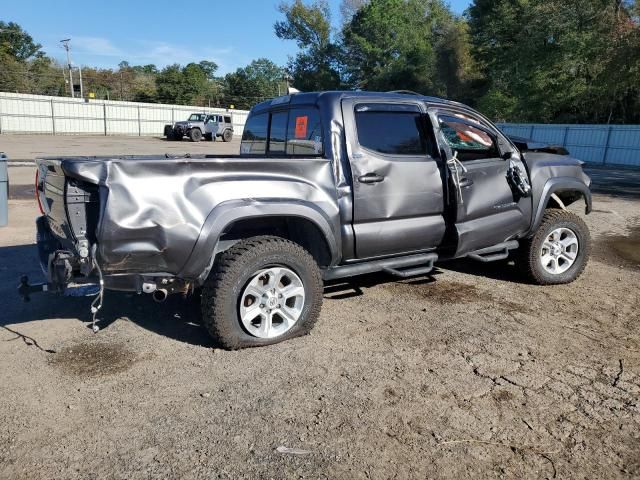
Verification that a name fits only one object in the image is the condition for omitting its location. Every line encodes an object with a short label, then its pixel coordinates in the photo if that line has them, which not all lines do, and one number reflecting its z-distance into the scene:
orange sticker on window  4.35
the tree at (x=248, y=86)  82.31
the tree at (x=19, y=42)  76.68
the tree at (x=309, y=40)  57.97
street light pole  61.15
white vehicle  33.72
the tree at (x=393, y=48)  51.28
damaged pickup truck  3.25
